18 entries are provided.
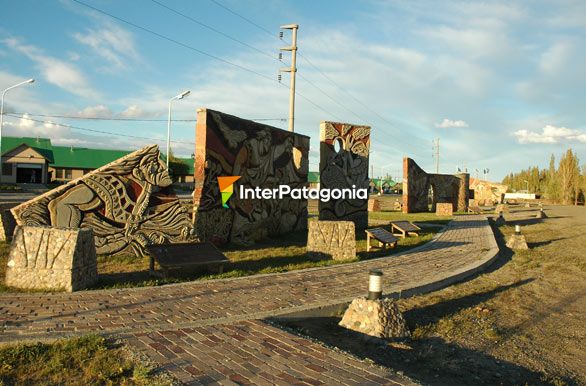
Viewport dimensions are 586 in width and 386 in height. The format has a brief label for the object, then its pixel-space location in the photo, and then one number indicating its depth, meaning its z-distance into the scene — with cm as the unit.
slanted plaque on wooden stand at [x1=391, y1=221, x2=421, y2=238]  1592
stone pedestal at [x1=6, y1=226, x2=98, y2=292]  673
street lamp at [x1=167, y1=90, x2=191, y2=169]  3148
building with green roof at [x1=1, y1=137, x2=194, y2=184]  4850
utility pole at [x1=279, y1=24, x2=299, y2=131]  2344
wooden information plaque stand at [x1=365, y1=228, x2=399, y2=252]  1240
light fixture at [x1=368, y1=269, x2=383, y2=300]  591
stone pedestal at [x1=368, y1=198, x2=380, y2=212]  3195
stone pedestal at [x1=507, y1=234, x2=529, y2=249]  1507
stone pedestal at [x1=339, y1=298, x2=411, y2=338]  581
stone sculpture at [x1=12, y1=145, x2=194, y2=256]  977
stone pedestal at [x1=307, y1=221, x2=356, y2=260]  1088
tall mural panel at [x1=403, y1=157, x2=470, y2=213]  3138
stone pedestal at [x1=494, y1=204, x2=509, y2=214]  3390
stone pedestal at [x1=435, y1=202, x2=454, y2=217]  3036
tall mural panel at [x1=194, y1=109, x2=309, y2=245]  1182
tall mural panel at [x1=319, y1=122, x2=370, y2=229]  1788
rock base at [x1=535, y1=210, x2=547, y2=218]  3178
